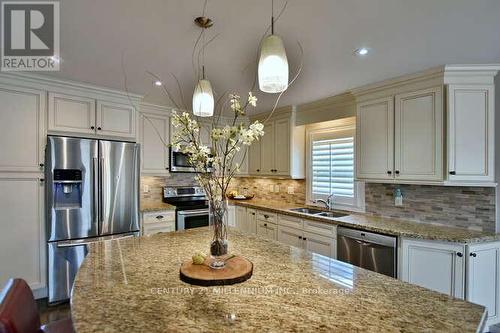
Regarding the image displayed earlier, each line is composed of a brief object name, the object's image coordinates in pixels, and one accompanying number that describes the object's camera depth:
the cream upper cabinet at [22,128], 2.57
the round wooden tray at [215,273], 1.24
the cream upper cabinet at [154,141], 3.73
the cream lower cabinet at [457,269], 2.13
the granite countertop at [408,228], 2.18
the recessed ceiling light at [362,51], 2.02
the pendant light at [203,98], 1.74
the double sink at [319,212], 3.41
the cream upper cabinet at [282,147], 3.93
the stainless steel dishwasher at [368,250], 2.42
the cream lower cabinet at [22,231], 2.57
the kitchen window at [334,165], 3.43
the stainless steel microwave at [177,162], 3.99
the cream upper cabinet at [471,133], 2.30
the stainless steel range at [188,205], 3.66
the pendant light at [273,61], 1.16
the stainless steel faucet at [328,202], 3.60
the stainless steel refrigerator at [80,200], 2.71
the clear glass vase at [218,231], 1.39
